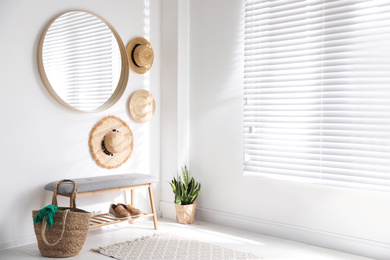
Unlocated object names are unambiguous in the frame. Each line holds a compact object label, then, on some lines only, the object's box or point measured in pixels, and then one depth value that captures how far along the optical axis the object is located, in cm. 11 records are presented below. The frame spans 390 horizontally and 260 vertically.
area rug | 269
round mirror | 303
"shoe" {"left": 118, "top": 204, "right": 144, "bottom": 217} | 321
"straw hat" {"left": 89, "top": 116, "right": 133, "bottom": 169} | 337
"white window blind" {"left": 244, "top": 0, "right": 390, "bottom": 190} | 270
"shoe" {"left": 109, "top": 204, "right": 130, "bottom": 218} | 312
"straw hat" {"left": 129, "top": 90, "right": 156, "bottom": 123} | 365
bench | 282
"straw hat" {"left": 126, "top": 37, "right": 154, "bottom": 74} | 363
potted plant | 359
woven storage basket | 259
